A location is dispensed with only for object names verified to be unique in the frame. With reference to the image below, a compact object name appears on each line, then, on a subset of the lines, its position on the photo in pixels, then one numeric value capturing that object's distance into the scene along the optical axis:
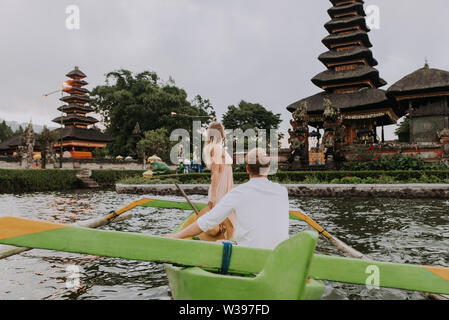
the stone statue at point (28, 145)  33.22
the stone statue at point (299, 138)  24.05
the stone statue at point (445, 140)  20.07
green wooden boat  2.36
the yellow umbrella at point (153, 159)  33.09
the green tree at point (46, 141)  35.59
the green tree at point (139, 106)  49.34
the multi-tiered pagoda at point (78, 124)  51.06
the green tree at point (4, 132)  87.40
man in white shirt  2.72
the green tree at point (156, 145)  43.11
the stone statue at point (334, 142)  22.25
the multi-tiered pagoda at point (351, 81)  29.20
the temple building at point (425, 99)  23.84
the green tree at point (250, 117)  57.12
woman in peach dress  4.95
